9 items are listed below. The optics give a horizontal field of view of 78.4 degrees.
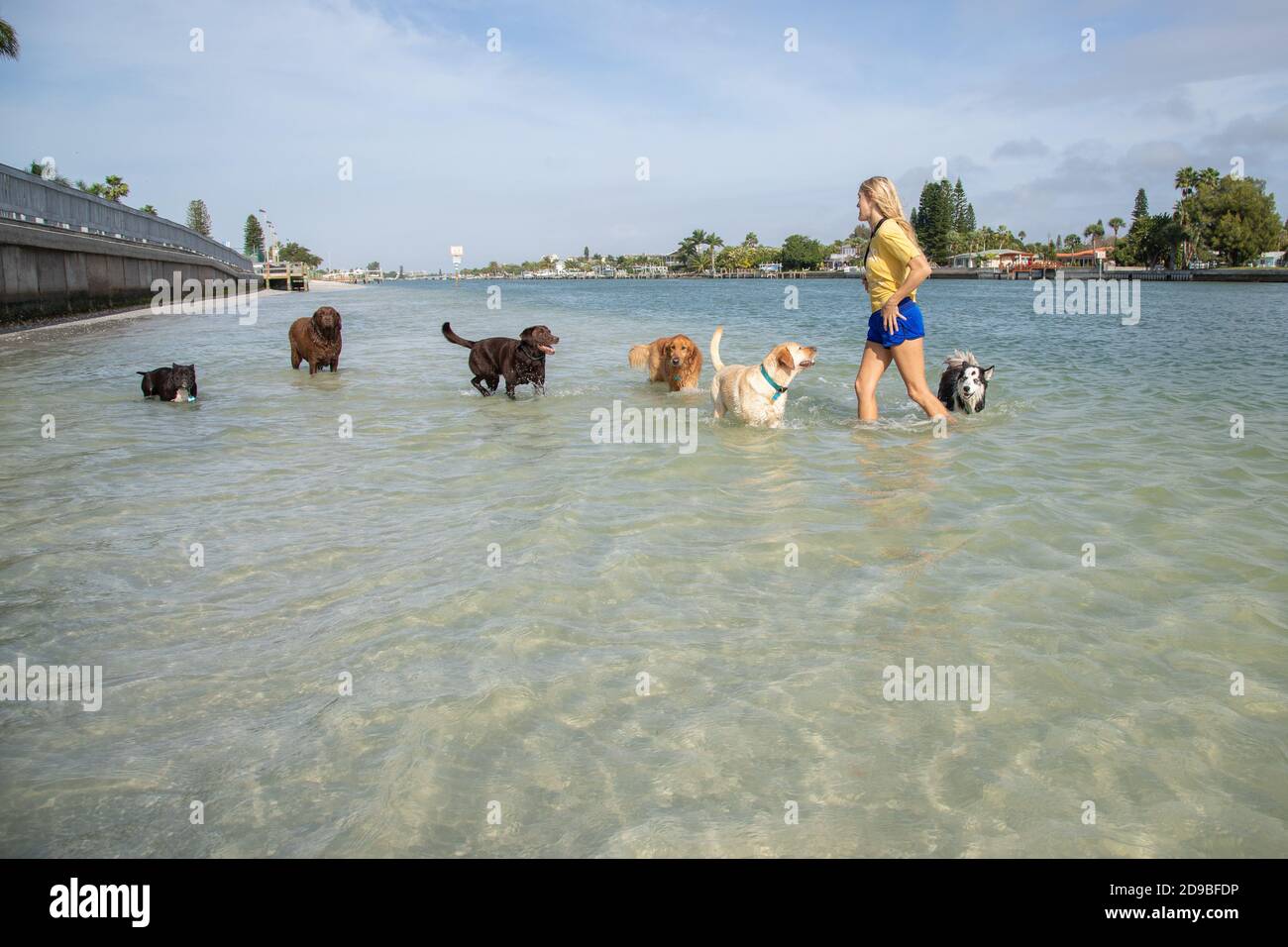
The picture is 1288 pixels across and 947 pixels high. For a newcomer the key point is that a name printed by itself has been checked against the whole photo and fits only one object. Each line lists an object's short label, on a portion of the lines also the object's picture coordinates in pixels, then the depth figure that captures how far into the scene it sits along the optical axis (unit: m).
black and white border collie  9.43
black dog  9.95
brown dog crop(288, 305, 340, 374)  12.75
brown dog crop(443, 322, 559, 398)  10.46
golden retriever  10.59
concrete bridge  18.62
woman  7.55
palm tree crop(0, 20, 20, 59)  33.81
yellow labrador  7.90
